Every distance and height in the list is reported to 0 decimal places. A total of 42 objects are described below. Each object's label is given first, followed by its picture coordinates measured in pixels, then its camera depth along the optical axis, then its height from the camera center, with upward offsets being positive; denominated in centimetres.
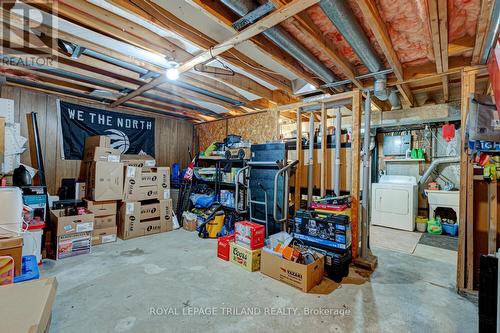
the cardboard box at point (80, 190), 416 -46
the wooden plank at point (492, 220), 221 -48
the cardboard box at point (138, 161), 431 +8
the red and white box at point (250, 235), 283 -86
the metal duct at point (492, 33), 169 +112
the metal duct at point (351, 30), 173 +119
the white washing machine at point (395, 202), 468 -71
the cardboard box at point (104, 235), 360 -112
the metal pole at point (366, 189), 298 -27
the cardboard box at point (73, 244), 304 -108
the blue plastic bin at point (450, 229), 438 -115
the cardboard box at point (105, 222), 370 -93
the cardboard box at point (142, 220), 395 -98
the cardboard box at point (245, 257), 274 -111
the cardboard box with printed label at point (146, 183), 404 -34
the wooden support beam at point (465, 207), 235 -39
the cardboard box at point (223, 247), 304 -108
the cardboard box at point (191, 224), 446 -114
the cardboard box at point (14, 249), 172 -64
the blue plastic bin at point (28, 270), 173 -89
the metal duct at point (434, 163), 459 +11
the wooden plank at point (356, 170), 297 -3
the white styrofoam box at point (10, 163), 360 +1
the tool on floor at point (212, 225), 400 -103
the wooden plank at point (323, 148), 332 +28
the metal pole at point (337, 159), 322 +12
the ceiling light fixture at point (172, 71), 284 +117
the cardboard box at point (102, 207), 368 -69
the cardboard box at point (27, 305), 95 -66
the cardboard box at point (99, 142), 404 +41
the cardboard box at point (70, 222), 307 -80
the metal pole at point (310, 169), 347 -3
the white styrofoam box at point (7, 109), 361 +85
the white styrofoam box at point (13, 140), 364 +37
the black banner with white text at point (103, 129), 431 +74
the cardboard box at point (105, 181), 374 -27
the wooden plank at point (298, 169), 361 -3
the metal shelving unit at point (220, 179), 439 -26
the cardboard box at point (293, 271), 231 -110
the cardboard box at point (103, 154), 386 +17
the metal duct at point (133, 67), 255 +128
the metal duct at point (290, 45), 176 +120
